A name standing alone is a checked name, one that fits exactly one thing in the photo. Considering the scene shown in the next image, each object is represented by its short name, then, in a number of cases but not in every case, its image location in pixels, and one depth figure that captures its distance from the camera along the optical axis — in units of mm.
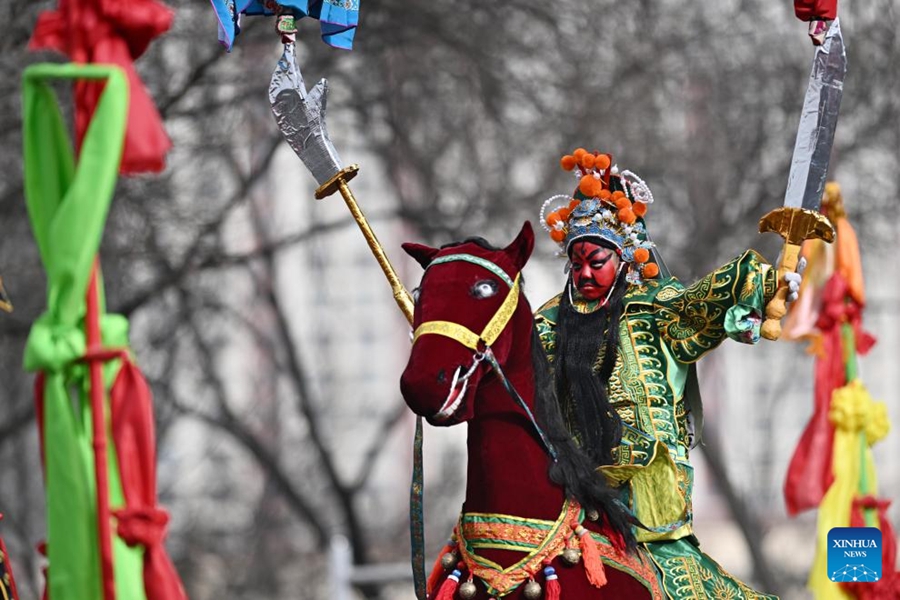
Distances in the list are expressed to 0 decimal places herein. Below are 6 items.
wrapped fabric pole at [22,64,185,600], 11594
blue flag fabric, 15797
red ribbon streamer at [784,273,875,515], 18781
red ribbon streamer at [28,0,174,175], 11906
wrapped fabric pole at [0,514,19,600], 14398
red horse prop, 13820
